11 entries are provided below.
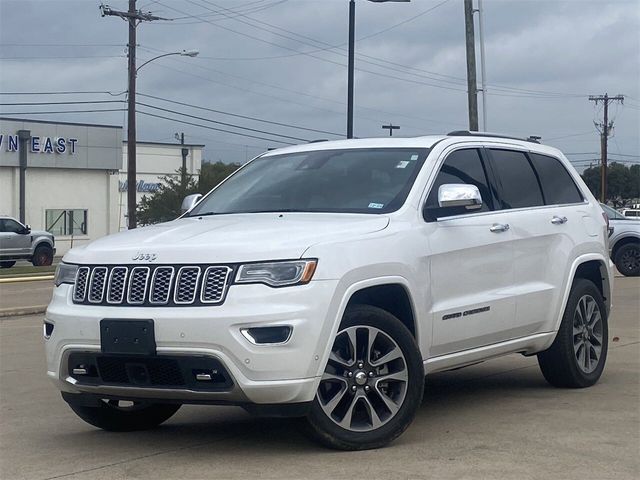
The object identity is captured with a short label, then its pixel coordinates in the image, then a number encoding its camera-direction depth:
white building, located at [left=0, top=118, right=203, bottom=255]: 55.81
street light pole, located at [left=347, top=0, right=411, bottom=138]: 26.81
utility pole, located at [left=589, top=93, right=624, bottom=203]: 67.00
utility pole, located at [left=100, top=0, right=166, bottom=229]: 37.75
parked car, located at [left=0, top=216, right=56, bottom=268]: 35.94
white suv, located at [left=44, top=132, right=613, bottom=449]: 5.62
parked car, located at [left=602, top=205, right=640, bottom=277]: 23.12
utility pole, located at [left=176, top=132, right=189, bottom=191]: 53.38
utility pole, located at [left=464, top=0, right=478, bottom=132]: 28.22
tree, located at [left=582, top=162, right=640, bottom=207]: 84.75
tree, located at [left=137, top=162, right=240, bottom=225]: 52.84
